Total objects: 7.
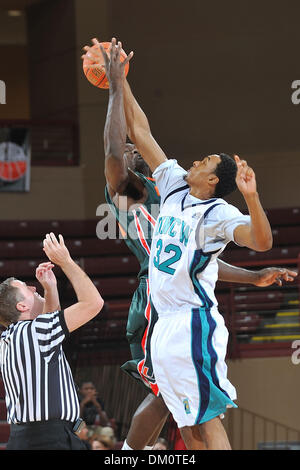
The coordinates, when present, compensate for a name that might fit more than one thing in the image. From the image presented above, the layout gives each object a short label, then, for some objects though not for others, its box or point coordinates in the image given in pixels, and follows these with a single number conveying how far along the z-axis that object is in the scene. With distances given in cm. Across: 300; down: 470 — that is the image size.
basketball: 756
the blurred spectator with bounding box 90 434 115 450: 1214
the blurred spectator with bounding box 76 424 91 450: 1276
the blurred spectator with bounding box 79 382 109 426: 1354
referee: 621
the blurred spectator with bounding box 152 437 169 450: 1233
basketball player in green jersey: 685
